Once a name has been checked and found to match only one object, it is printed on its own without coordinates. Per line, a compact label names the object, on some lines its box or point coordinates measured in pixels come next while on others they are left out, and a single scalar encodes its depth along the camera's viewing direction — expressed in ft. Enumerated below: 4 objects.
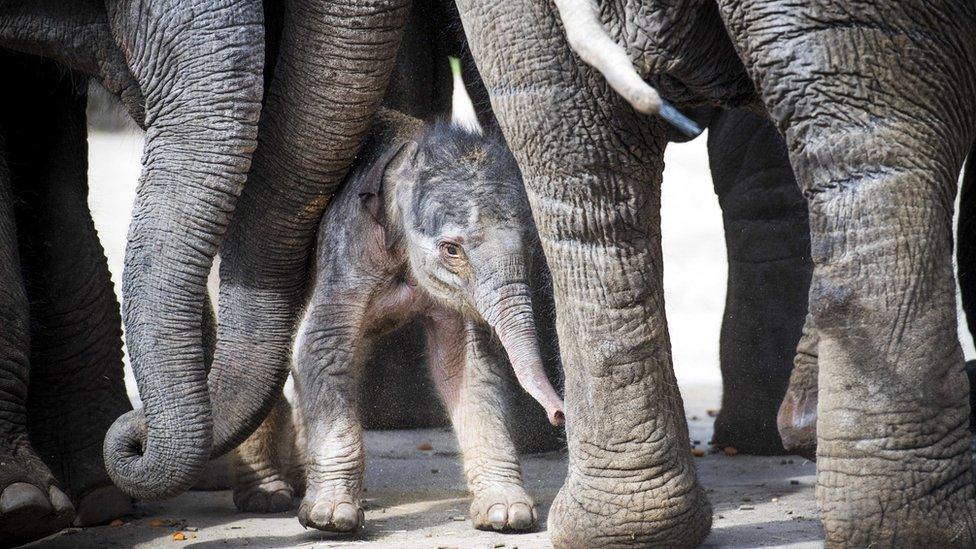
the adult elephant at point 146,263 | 26.89
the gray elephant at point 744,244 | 36.47
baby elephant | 29.14
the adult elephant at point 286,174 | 30.25
